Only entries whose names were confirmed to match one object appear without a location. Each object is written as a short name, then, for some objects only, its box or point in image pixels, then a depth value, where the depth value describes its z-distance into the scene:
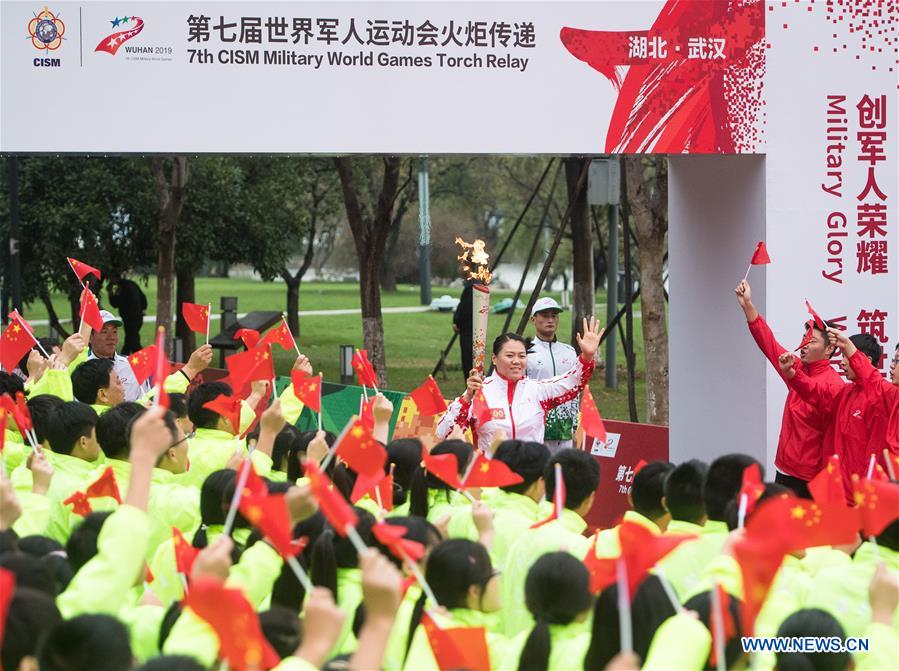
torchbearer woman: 12.26
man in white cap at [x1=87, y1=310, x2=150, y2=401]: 14.64
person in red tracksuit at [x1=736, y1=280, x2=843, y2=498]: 12.58
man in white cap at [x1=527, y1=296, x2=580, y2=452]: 14.61
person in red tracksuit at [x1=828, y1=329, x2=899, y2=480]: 11.79
